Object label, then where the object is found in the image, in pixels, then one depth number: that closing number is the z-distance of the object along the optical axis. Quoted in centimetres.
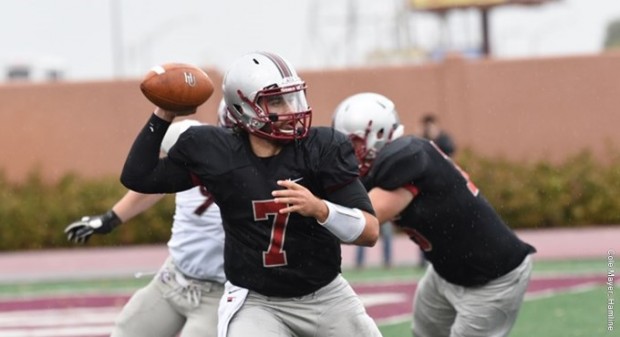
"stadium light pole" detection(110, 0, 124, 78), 7362
